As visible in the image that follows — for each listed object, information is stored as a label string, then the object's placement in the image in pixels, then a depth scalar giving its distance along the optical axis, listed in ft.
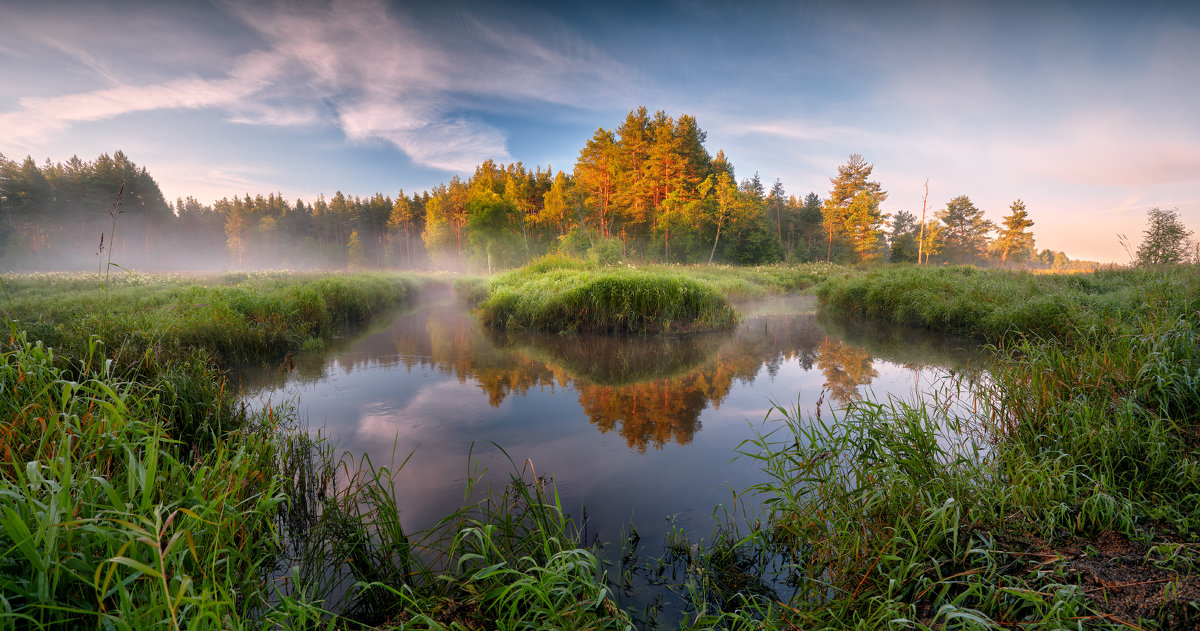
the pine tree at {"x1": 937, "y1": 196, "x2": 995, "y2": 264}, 174.29
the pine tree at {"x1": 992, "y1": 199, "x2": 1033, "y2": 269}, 144.15
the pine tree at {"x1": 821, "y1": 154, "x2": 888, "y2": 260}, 134.51
